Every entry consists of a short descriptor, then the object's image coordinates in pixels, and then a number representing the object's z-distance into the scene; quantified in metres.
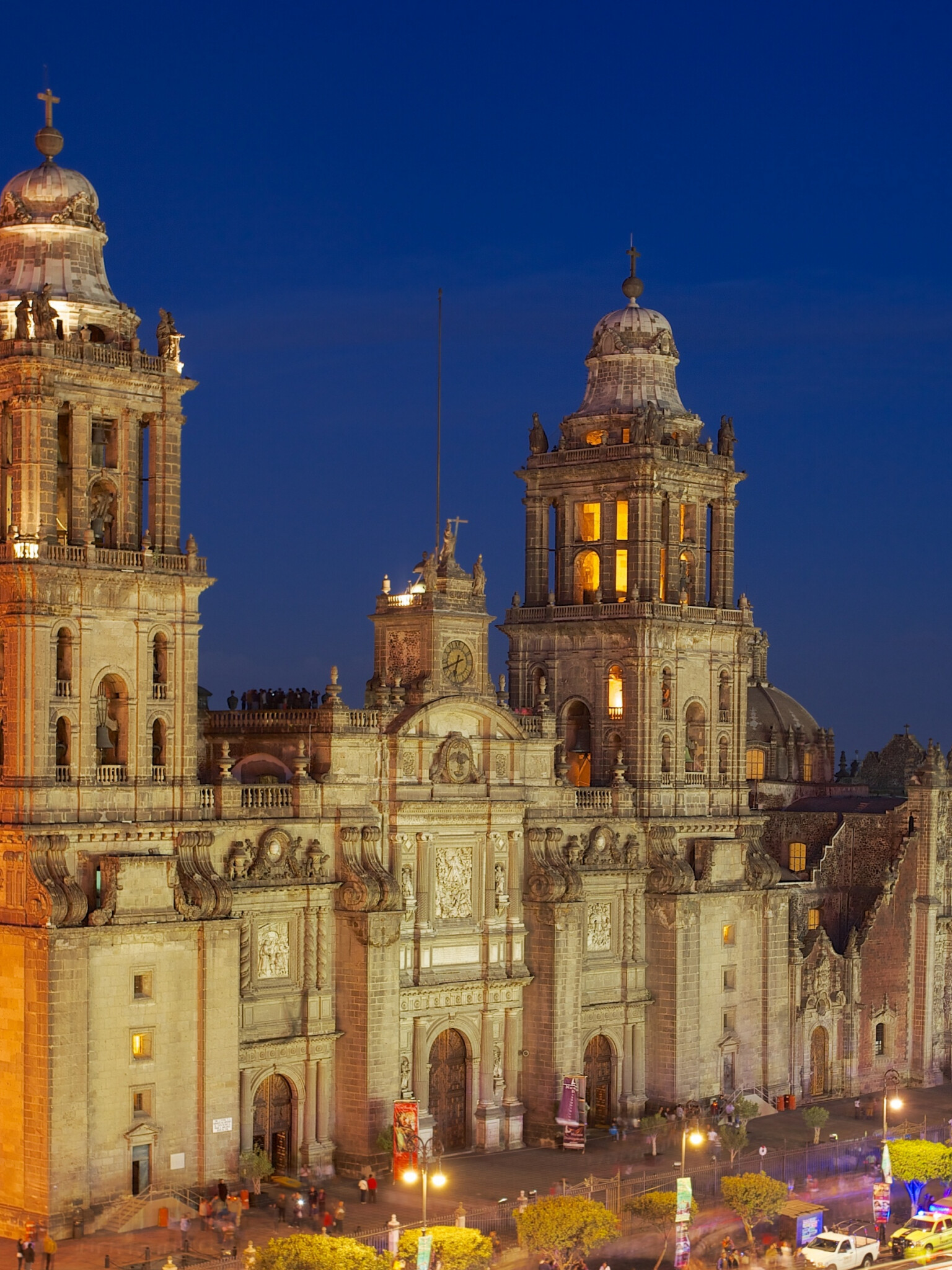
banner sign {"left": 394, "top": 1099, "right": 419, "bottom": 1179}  74.44
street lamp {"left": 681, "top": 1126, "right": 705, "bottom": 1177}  73.94
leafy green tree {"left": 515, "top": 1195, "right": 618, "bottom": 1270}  64.00
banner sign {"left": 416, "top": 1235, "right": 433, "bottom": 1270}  60.38
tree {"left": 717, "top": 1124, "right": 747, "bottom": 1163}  80.25
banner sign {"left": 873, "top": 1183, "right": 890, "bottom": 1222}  72.81
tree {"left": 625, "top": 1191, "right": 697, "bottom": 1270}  67.75
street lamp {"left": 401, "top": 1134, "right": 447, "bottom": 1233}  67.51
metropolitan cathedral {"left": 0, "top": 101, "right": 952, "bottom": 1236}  67.62
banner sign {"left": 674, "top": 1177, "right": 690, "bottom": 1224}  67.44
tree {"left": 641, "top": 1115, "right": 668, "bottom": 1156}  82.12
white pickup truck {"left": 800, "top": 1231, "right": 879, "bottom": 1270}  68.31
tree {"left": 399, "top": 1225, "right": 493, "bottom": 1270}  61.25
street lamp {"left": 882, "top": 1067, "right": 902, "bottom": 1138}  98.38
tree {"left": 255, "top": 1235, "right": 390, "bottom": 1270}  57.75
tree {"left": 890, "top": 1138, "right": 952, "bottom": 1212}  75.06
